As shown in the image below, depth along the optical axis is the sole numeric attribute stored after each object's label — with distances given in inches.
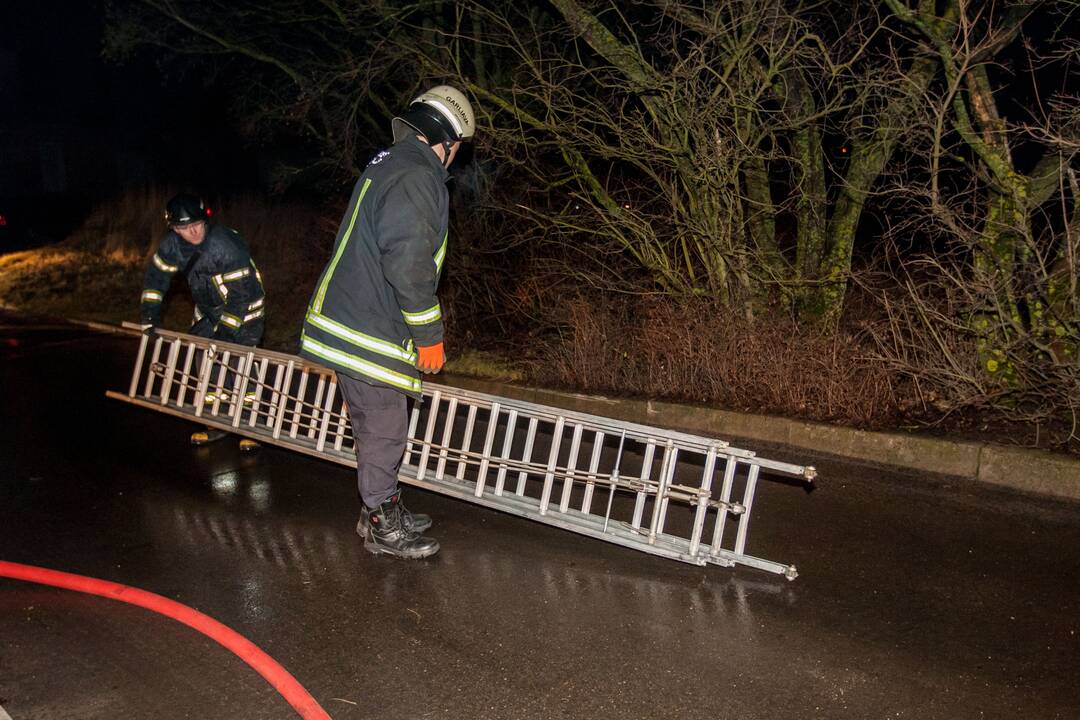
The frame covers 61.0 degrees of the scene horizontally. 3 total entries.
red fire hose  135.5
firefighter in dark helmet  269.0
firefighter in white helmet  166.6
